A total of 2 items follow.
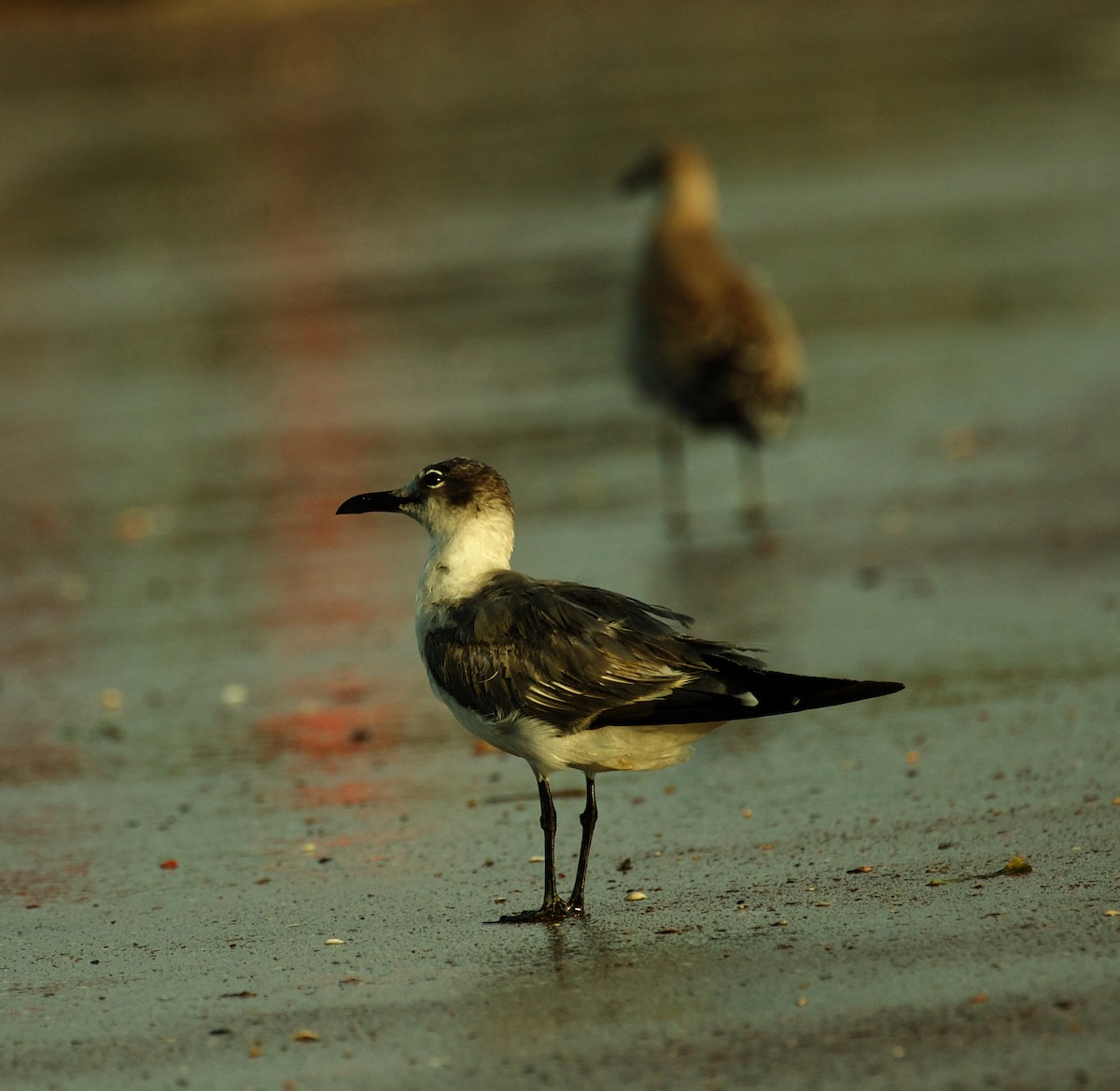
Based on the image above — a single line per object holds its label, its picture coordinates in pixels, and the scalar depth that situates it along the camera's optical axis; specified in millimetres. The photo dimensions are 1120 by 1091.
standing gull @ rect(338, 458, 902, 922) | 12375
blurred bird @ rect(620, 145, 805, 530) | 24297
